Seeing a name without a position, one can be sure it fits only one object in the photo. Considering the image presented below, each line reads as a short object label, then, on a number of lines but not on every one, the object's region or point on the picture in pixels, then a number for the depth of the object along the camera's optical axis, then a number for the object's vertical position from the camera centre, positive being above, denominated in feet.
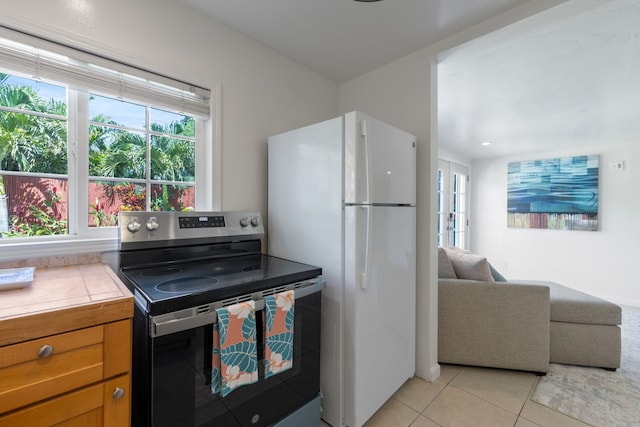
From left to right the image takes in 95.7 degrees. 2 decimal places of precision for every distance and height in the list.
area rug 5.53 -3.88
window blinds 3.94 +2.16
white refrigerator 4.91 -0.52
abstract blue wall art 14.19 +1.02
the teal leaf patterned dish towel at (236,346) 3.46 -1.65
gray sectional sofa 6.89 -2.78
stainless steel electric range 3.16 -1.19
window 4.24 +1.18
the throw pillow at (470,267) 7.46 -1.43
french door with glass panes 16.01 +0.47
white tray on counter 3.15 -0.77
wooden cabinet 2.53 -1.53
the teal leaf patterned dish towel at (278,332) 3.96 -1.68
